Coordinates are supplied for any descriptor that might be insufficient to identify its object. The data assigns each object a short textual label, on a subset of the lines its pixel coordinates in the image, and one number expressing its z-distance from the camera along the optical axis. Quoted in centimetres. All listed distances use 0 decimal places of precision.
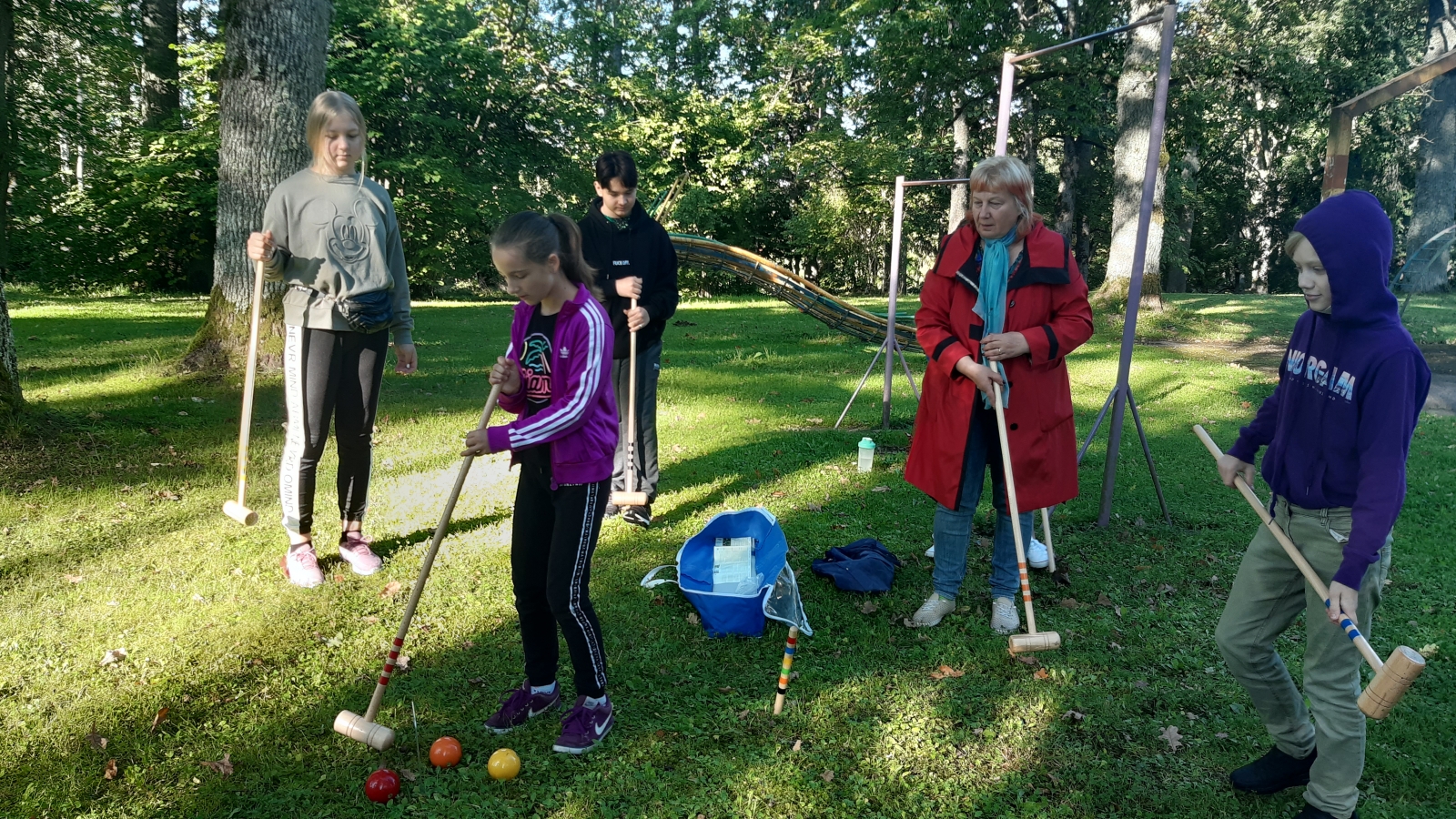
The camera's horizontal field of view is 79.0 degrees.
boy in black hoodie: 521
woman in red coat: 394
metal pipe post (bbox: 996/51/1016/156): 675
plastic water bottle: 694
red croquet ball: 299
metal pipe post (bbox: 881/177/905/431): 798
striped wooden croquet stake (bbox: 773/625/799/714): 326
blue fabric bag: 425
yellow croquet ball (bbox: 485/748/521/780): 314
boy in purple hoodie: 261
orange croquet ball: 319
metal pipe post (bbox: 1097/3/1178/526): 540
